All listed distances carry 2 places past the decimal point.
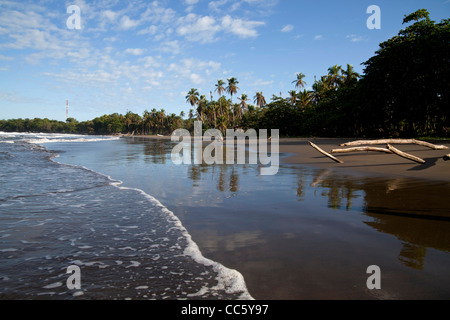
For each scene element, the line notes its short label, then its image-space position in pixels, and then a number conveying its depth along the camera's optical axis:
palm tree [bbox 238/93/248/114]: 83.69
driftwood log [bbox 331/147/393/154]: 9.48
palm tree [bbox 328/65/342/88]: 52.09
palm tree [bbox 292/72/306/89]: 67.25
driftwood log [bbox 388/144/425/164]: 9.64
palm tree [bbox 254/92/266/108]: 81.69
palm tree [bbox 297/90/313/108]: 56.29
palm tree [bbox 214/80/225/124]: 75.69
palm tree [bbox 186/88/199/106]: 85.25
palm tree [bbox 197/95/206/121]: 83.94
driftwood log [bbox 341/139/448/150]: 9.59
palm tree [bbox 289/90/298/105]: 62.04
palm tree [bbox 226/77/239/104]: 74.19
